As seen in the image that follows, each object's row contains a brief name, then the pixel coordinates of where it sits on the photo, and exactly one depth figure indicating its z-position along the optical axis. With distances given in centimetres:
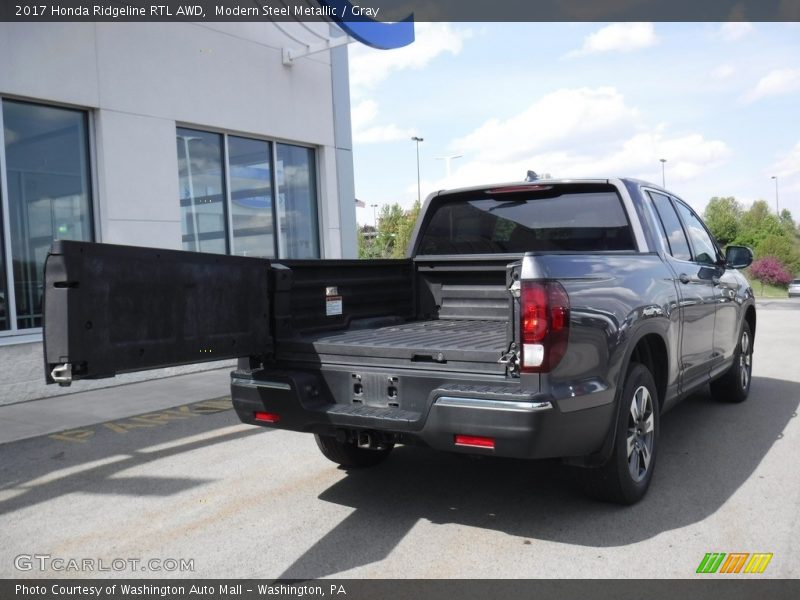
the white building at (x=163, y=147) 816
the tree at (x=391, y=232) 4909
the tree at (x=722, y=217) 8325
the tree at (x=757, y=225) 7406
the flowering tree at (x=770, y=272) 5197
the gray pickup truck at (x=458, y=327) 336
